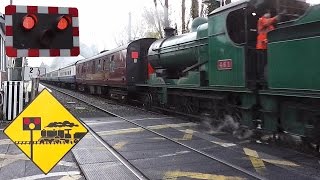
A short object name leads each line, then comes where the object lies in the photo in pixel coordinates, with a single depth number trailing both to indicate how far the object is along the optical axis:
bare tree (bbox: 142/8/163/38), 27.03
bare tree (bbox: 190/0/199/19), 22.65
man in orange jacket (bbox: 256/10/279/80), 5.93
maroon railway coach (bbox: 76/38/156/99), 13.14
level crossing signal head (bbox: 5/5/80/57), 3.52
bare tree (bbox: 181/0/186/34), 23.08
